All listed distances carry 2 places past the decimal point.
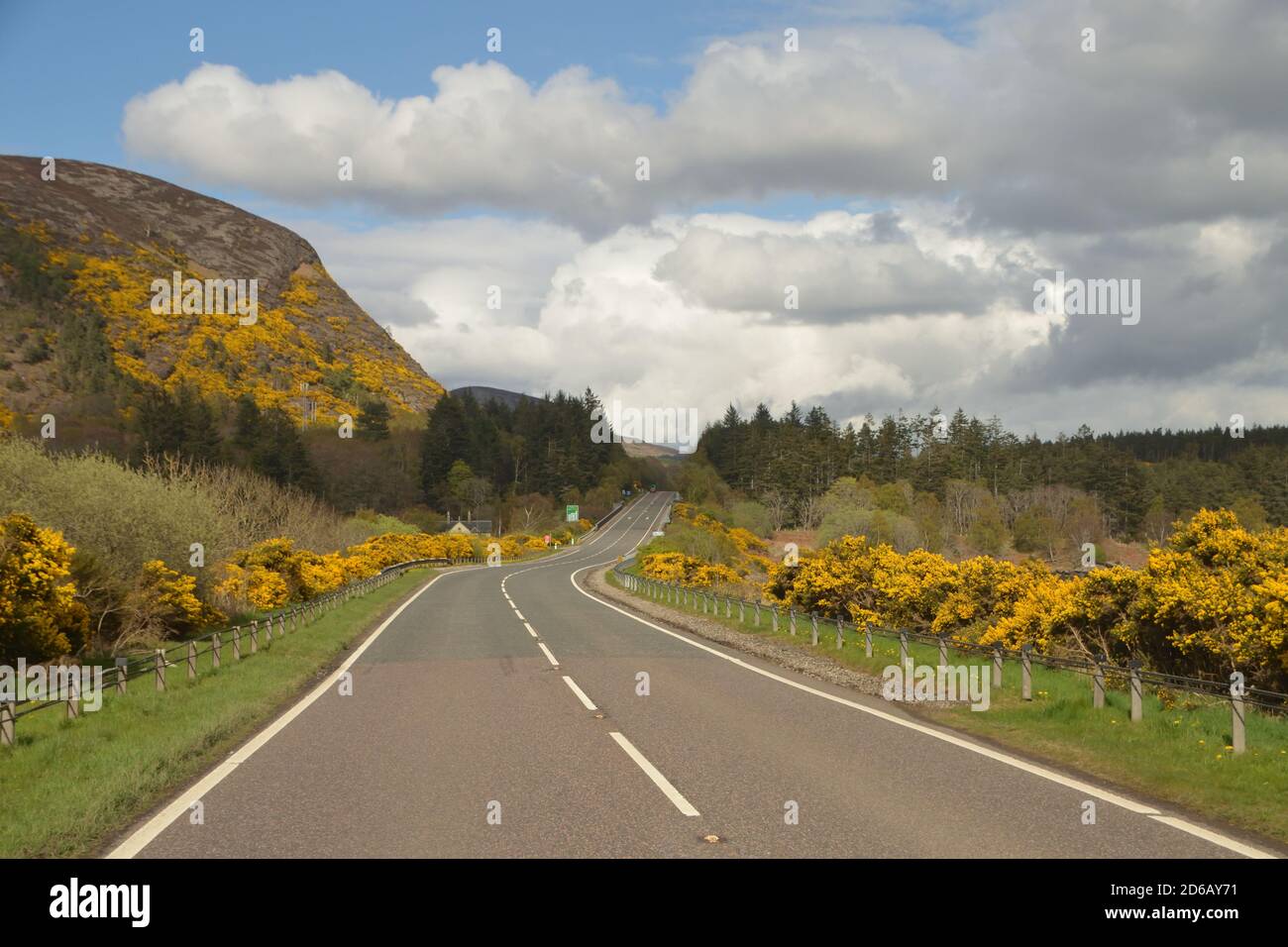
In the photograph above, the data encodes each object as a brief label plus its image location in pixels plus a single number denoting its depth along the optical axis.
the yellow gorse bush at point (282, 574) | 33.59
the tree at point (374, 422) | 137.75
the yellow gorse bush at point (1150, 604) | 13.80
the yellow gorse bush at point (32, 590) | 17.45
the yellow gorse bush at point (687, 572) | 49.81
